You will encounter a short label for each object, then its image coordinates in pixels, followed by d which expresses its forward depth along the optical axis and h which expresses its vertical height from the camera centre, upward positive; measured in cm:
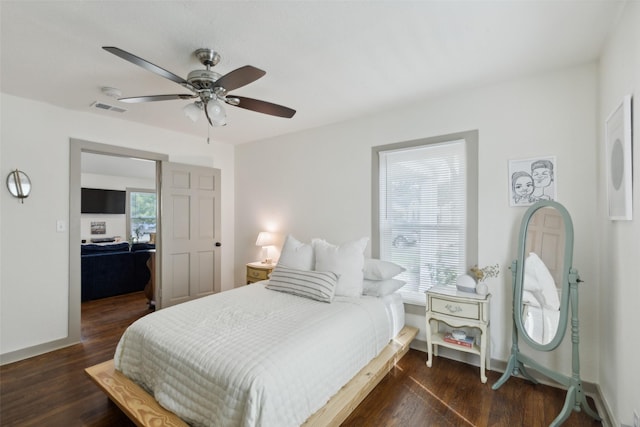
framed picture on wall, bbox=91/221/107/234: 784 -38
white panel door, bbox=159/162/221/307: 399 -27
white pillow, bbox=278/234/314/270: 302 -44
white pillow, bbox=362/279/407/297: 280 -70
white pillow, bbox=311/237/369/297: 275 -47
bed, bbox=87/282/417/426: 148 -88
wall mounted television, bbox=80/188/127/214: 751 +32
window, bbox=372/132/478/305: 279 +7
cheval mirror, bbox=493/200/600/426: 205 -58
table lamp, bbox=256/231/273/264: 420 -42
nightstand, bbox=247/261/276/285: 391 -78
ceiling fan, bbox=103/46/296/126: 185 +84
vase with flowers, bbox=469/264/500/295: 261 -51
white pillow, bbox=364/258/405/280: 287 -55
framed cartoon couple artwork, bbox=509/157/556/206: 239 +30
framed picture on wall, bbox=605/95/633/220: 152 +31
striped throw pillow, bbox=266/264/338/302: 259 -64
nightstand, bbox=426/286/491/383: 239 -84
